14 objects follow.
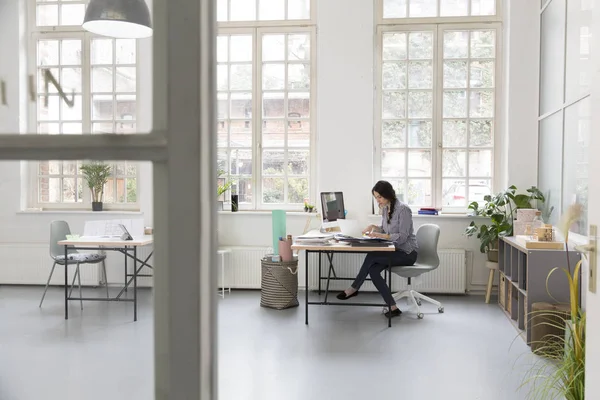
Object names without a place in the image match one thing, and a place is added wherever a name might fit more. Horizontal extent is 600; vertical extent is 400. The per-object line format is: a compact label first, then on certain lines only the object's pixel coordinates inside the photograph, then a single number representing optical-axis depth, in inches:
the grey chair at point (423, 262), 223.0
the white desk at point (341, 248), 205.8
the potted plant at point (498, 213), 238.7
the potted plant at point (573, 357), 105.0
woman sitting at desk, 221.8
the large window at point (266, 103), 279.7
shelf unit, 176.4
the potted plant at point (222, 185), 274.8
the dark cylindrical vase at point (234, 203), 275.9
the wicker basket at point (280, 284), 234.8
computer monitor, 233.5
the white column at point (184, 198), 22.8
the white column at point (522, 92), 252.8
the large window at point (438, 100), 268.5
